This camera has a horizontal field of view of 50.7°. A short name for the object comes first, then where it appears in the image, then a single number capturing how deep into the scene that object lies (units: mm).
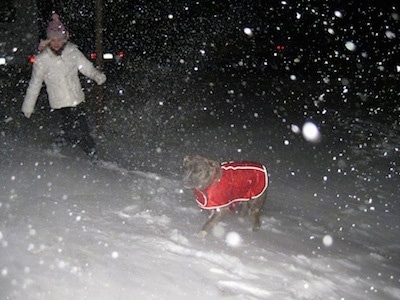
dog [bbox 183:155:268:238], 4617
